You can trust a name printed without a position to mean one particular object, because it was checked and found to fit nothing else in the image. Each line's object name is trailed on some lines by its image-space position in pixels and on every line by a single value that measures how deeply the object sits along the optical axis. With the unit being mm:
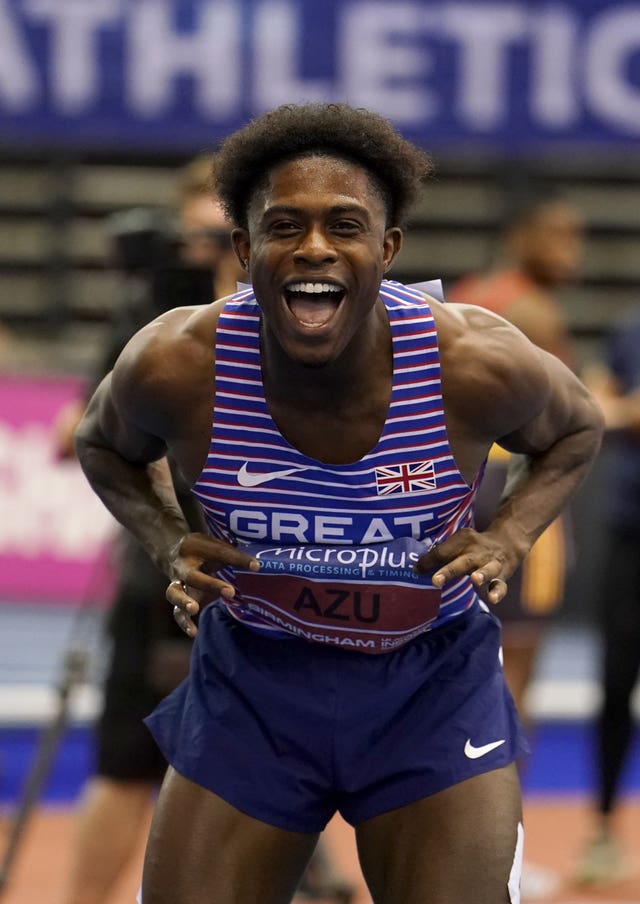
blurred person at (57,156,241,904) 7180
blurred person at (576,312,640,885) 9359
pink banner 15133
